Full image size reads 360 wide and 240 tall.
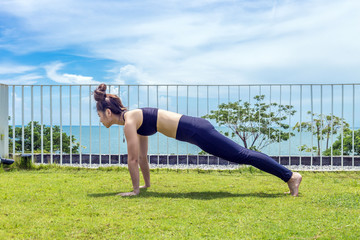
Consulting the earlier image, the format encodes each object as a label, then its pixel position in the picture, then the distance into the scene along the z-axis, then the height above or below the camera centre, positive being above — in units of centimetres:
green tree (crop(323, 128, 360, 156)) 798 -74
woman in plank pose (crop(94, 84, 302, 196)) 363 -21
